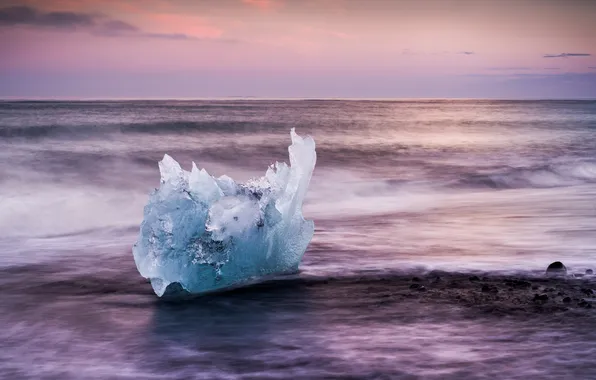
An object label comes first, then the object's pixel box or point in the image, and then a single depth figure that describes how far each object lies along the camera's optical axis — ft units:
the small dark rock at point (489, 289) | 23.32
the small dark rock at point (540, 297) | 22.19
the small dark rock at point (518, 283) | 23.95
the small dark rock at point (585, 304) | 21.49
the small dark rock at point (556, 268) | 25.81
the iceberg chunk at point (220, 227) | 22.82
